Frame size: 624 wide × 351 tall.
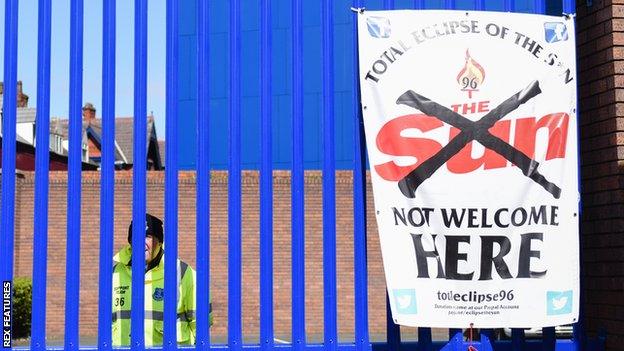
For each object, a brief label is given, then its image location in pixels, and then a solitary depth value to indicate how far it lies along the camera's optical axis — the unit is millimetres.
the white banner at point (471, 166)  3975
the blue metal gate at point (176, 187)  3938
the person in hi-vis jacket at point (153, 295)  4562
